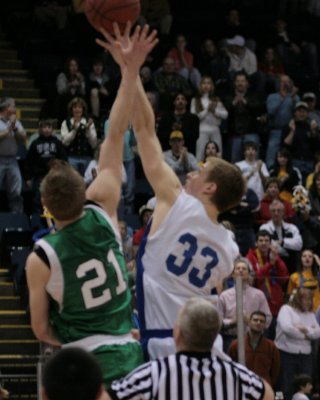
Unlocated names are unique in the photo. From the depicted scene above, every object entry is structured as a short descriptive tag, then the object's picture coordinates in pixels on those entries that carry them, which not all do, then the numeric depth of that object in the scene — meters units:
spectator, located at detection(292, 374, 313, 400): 13.95
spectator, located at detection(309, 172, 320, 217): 18.44
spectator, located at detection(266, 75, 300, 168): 20.55
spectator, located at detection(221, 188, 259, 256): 17.30
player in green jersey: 6.54
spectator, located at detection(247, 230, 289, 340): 14.64
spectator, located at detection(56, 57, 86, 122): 19.42
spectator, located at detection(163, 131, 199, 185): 17.86
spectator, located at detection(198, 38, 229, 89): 21.44
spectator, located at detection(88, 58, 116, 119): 19.83
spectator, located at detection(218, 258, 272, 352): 13.09
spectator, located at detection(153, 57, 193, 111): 20.39
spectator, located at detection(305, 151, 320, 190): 18.59
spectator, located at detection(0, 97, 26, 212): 17.47
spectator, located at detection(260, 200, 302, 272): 17.17
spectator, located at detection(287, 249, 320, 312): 15.14
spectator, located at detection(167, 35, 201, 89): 21.27
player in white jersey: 7.28
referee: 6.29
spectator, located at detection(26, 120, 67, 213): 17.64
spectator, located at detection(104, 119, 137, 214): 17.98
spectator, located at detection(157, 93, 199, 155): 18.91
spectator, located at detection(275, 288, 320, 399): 14.25
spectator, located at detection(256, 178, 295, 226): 17.91
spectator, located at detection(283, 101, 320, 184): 19.80
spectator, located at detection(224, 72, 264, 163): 19.48
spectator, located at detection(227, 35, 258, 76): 21.99
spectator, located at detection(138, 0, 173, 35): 23.19
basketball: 7.80
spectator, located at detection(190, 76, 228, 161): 19.38
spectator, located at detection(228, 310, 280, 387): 13.89
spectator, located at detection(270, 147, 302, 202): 18.62
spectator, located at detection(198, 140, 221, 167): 17.97
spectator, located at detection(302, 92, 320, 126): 20.73
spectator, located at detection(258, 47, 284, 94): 22.25
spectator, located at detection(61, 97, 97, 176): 17.89
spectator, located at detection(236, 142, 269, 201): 18.11
